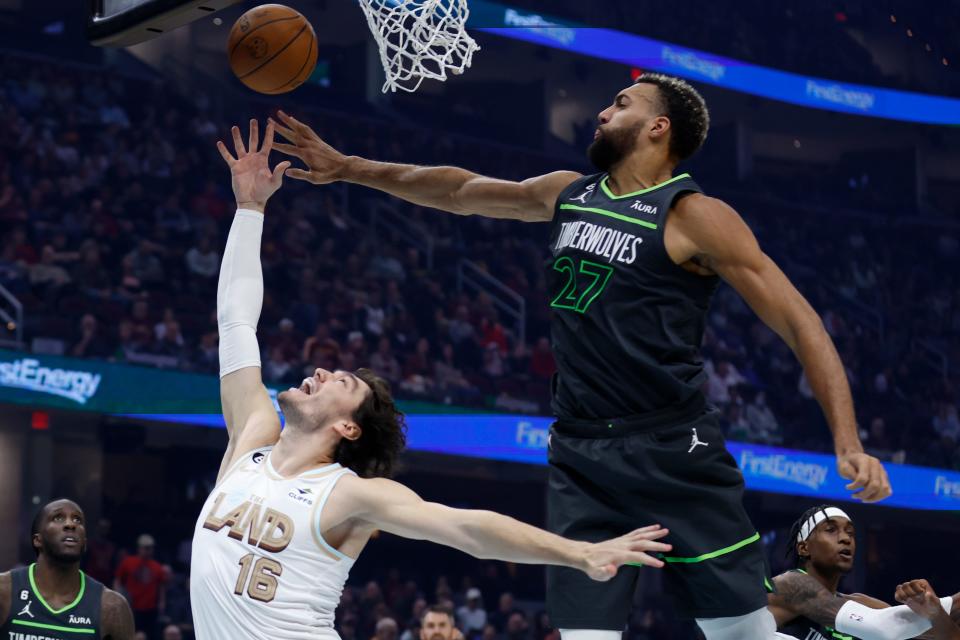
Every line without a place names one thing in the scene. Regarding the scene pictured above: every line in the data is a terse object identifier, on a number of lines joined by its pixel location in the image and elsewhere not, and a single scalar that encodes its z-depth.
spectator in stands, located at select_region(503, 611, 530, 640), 14.27
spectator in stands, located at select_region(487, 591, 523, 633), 14.80
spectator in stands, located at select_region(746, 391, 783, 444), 17.00
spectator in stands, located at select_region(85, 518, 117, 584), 13.19
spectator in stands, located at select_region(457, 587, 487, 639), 14.25
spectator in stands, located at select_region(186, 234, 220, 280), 15.07
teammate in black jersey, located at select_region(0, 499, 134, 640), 6.14
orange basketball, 5.07
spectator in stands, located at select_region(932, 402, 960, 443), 19.44
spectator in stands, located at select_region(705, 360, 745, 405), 17.86
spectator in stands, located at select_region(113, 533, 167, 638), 12.34
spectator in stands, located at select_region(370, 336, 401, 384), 14.93
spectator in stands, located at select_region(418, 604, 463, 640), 7.76
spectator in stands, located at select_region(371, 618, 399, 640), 10.59
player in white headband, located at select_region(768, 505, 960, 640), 5.47
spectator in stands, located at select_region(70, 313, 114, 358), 12.88
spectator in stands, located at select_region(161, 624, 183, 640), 11.62
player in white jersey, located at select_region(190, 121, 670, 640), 3.31
